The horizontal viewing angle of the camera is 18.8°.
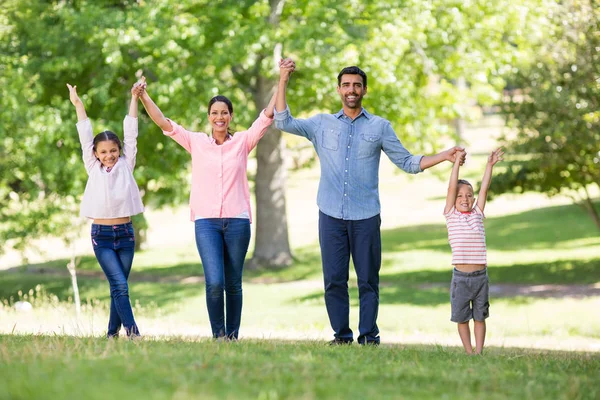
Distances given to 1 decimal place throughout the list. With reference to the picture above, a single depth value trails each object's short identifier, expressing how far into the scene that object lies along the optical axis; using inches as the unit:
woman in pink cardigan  621.0
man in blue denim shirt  622.8
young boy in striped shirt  629.4
